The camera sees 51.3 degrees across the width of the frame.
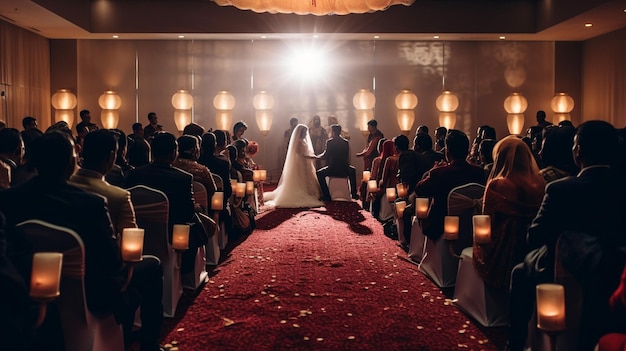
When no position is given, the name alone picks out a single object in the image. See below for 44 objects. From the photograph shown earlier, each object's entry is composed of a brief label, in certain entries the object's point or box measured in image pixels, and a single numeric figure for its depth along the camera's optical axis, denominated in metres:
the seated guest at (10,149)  4.59
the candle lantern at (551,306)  2.48
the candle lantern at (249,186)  7.89
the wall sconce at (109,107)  14.13
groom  10.45
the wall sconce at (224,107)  14.02
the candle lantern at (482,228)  3.62
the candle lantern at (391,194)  7.04
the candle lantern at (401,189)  6.49
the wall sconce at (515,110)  14.02
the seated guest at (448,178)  4.87
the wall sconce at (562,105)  13.90
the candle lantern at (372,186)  8.15
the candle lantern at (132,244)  3.01
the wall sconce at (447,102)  14.17
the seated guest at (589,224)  2.41
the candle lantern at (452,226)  4.26
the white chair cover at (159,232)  3.87
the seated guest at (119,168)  4.55
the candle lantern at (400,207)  6.25
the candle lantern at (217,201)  5.34
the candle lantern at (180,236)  3.93
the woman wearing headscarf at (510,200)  3.66
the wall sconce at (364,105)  14.19
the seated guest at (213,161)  6.52
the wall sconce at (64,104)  13.71
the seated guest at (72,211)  2.54
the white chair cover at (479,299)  3.93
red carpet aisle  3.62
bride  10.13
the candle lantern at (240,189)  6.86
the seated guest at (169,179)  4.19
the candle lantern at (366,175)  9.36
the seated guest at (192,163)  5.34
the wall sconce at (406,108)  14.20
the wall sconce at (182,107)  13.99
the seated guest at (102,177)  3.11
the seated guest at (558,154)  3.56
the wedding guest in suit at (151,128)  10.30
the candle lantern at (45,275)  2.27
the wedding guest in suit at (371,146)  11.01
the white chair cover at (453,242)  4.44
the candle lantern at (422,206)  4.98
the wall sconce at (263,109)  14.15
